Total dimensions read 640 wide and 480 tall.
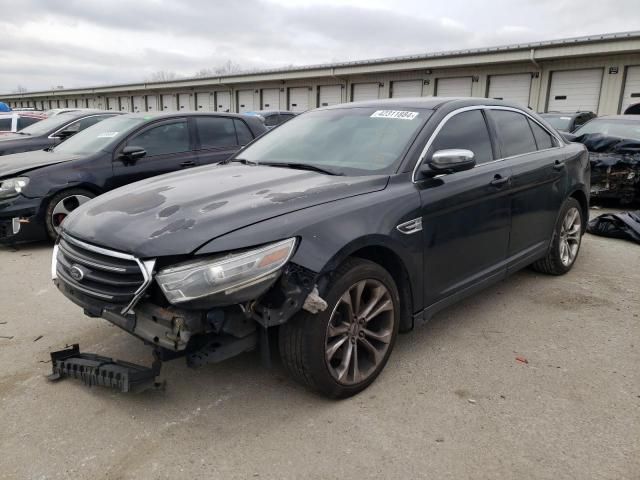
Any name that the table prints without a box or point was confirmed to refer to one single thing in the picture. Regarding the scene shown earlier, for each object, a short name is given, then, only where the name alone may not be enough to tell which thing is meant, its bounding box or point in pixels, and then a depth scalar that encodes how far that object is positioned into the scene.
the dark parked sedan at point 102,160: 5.95
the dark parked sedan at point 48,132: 9.05
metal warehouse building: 18.83
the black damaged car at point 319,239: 2.45
